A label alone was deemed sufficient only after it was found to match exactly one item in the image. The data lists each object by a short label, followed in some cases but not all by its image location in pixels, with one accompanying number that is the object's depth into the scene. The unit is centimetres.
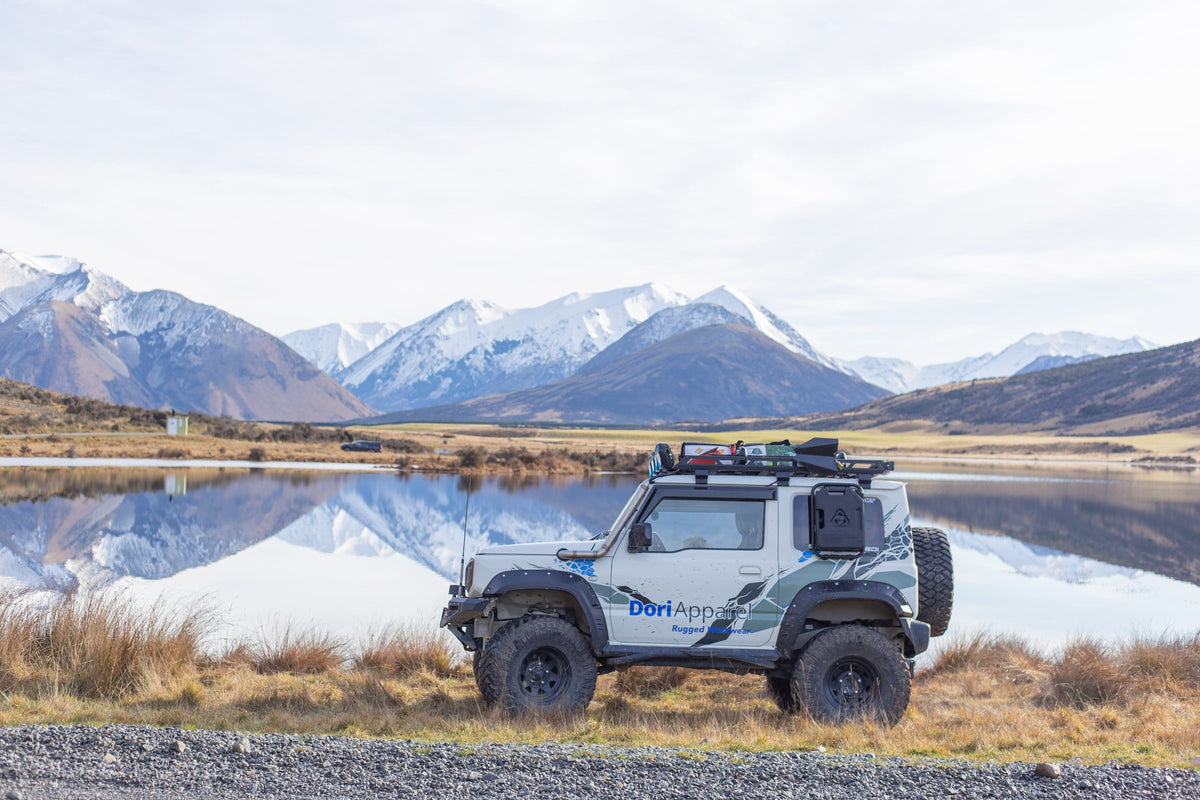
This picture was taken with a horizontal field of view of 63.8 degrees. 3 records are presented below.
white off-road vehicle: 932
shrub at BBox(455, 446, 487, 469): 5884
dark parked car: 7094
